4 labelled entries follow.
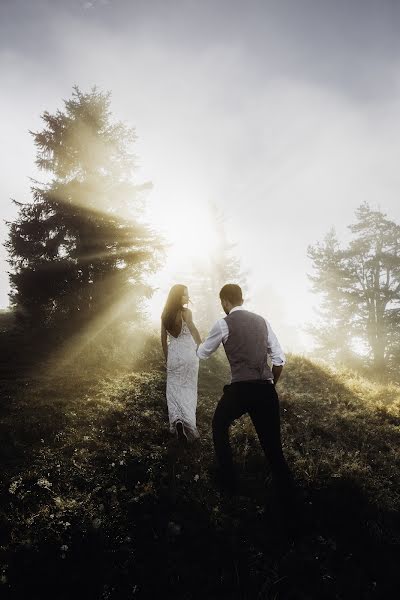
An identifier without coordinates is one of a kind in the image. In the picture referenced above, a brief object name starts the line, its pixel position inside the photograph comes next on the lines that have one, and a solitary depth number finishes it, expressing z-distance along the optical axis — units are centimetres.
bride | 623
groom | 413
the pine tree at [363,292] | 2316
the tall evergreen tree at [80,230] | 1347
